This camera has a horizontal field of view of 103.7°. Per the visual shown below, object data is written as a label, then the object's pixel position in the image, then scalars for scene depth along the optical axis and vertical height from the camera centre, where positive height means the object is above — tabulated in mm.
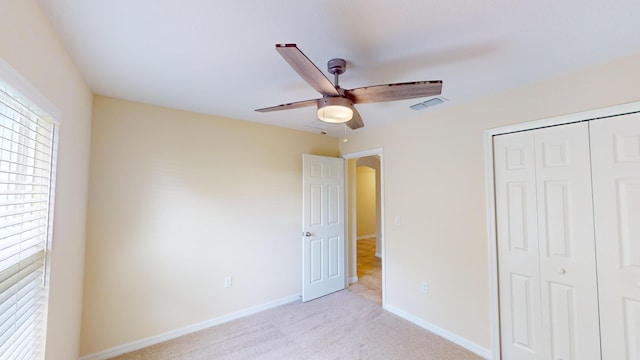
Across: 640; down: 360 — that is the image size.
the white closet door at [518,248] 2094 -474
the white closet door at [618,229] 1667 -243
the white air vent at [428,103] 2420 +902
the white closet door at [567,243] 1837 -382
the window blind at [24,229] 1092 -190
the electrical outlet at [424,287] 2793 -1054
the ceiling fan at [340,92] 1305 +609
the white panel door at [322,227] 3498 -504
